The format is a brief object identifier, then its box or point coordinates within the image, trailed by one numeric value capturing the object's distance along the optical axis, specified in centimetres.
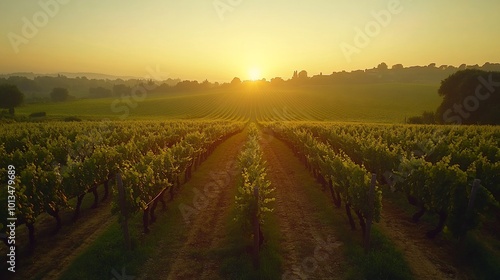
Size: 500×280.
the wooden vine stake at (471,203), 994
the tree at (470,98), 4744
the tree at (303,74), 18571
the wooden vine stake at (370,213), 1051
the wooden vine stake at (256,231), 976
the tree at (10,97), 7169
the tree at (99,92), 15534
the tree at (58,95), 11894
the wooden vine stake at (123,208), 1076
